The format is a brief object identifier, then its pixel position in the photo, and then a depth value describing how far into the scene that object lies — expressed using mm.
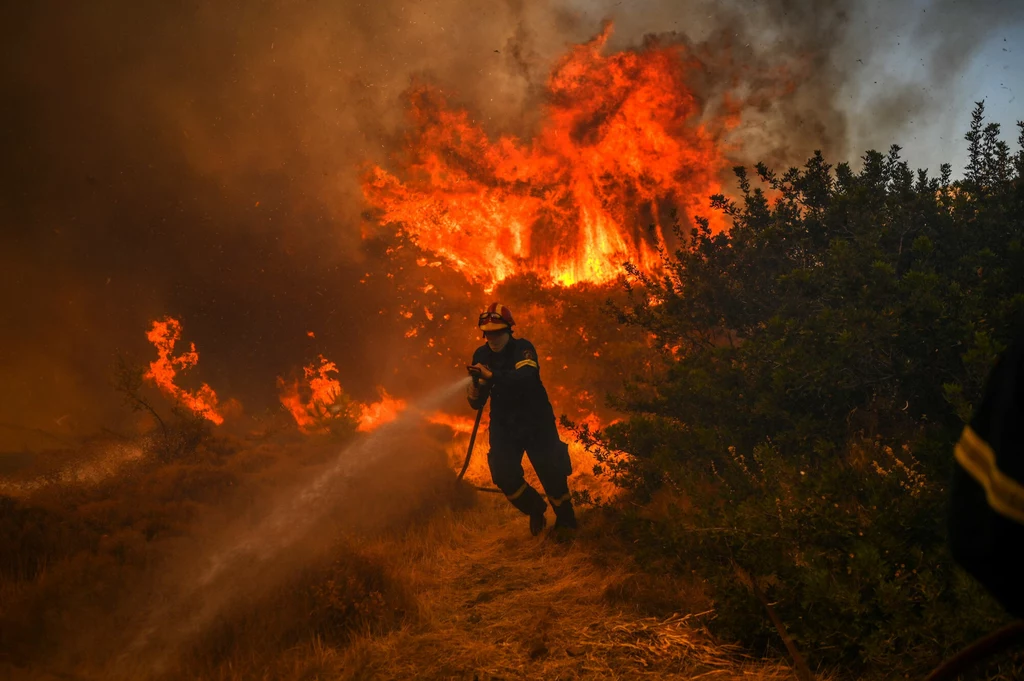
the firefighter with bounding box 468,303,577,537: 6246
